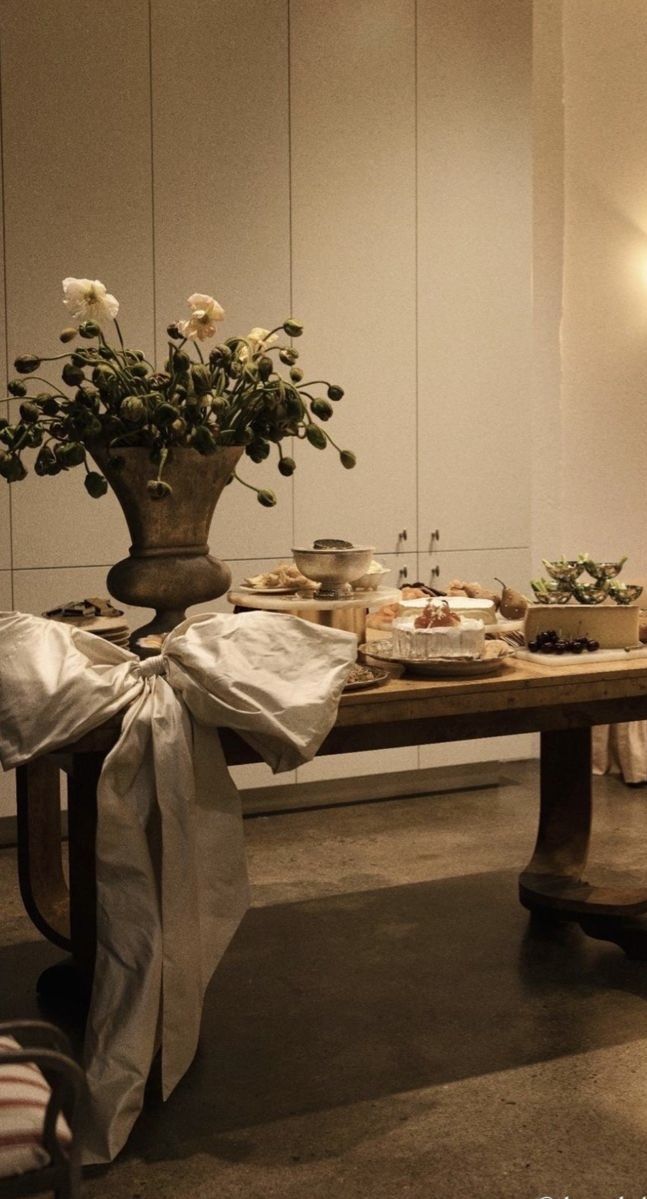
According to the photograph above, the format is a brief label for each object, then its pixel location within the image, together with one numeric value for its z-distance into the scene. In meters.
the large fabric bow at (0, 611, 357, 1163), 2.24
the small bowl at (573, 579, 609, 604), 2.82
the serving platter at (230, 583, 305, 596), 2.82
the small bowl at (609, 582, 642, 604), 2.82
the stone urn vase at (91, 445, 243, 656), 2.56
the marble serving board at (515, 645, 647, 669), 2.66
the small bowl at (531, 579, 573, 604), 2.84
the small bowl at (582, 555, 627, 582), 2.86
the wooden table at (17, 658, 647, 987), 2.46
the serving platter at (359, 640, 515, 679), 2.54
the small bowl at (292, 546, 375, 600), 2.66
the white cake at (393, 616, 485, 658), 2.57
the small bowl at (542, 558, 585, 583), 2.85
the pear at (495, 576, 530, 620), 3.08
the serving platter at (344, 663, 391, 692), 2.43
